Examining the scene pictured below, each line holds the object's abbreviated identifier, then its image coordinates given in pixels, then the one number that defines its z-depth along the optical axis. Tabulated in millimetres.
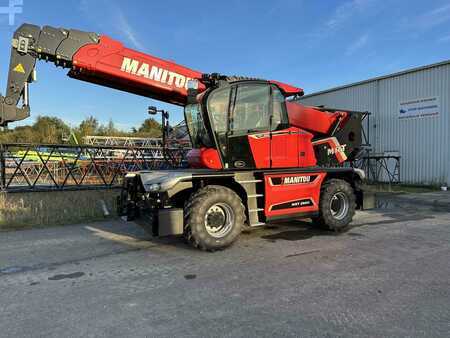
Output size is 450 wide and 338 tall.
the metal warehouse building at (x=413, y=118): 15297
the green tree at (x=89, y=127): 47594
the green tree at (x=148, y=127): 60700
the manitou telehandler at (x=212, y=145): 5859
